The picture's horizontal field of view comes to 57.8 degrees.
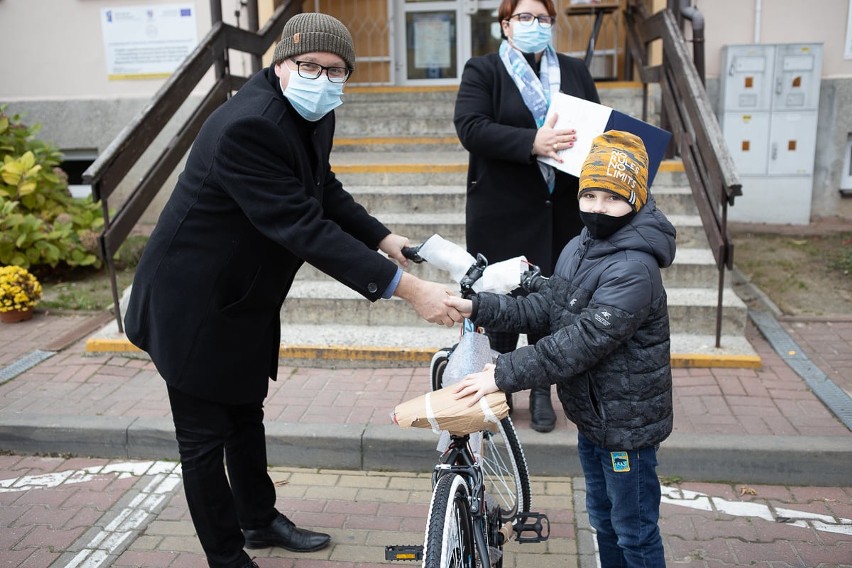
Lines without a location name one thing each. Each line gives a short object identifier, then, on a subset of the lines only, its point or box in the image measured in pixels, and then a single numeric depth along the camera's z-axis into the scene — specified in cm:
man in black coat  246
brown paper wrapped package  223
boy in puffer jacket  223
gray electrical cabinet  770
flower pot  595
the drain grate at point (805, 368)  412
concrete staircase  491
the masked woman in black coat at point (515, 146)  351
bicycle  223
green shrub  658
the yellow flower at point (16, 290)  584
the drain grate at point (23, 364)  491
